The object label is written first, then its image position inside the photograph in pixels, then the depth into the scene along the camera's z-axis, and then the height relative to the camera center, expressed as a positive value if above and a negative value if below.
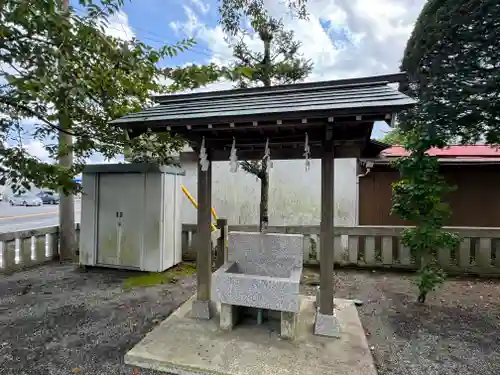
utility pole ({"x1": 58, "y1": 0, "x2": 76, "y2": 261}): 4.88 -0.47
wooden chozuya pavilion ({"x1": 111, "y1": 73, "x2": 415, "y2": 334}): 2.40 +0.66
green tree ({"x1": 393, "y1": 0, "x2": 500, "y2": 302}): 3.17 +1.06
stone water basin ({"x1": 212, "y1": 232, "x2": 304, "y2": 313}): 2.63 -0.89
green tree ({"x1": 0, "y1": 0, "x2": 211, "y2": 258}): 2.43 +1.27
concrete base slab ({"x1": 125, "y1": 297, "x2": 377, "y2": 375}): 2.22 -1.45
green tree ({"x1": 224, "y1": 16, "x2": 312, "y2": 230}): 4.76 +2.35
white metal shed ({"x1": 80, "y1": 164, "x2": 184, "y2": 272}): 4.70 -0.45
